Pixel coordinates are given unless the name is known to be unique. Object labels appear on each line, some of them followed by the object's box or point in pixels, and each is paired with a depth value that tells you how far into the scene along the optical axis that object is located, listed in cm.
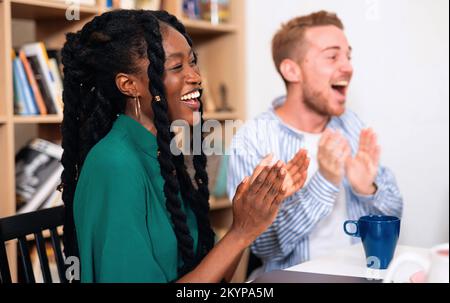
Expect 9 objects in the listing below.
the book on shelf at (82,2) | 179
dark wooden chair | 101
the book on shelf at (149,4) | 202
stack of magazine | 175
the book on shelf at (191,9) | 222
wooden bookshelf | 166
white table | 100
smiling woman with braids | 92
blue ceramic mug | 97
